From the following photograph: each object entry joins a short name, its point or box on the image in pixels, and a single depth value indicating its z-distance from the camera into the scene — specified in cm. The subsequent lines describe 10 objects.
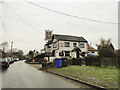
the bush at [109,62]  1218
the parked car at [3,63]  1612
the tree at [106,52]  2672
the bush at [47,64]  1489
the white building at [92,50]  4176
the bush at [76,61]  1710
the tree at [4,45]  6609
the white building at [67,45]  3084
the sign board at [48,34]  1631
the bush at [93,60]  1440
